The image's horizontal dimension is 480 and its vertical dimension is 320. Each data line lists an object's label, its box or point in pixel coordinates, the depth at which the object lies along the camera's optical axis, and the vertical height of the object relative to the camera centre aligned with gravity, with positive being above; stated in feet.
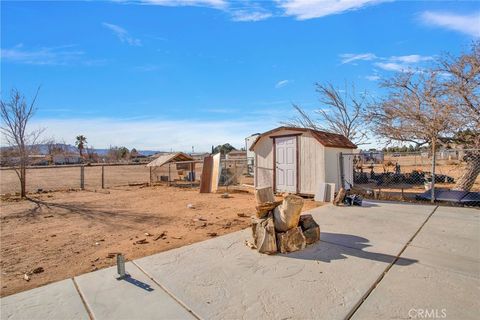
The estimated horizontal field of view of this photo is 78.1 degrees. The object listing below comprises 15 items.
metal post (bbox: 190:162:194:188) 58.93 -2.60
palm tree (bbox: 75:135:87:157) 254.31 +17.69
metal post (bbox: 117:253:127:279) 11.80 -4.27
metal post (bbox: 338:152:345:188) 34.53 -1.76
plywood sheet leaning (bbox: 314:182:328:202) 30.68 -3.45
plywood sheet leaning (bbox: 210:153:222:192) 42.95 -1.80
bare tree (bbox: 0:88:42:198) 40.50 +3.35
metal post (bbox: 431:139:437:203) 27.40 -1.78
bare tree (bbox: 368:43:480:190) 31.89 +5.51
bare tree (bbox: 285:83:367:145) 61.57 +8.16
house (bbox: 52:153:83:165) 195.05 +1.46
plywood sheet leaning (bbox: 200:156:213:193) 43.24 -2.38
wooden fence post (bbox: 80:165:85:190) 48.12 -3.03
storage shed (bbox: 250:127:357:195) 32.78 +0.03
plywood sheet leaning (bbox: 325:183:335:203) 30.19 -3.50
